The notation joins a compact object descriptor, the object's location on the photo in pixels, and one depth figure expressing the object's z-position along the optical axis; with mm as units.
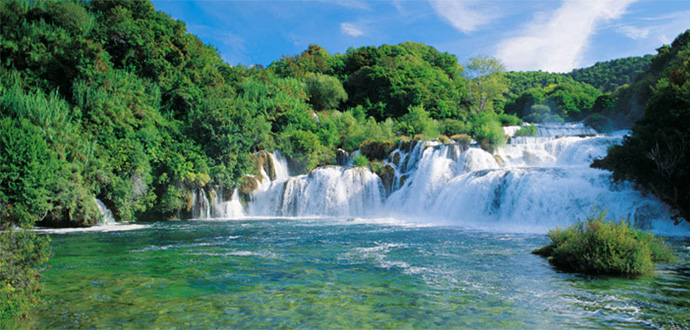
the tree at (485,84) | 52094
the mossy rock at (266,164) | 28953
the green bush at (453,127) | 36219
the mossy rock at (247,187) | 27531
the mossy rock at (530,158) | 27500
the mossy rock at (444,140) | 28912
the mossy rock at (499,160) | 26016
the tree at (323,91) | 42406
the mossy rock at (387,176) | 26891
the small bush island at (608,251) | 8750
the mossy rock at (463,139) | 29484
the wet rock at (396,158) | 28281
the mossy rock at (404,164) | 27697
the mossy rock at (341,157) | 31906
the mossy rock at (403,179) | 26469
